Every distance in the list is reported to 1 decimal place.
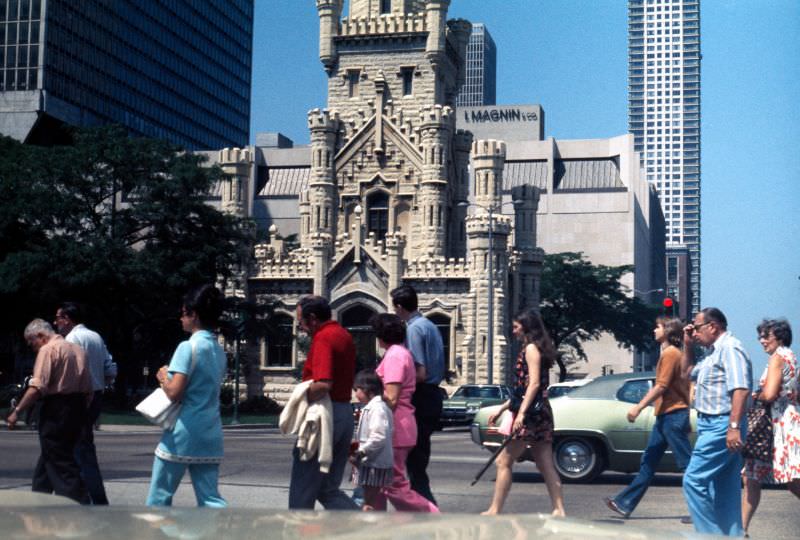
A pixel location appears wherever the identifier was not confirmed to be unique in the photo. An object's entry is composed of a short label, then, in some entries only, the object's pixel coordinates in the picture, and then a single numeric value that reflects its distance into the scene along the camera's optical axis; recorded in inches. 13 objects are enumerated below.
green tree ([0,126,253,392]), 1691.7
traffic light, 1083.1
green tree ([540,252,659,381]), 2728.8
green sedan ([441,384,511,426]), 1391.5
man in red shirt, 310.2
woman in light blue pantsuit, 279.9
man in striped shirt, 343.0
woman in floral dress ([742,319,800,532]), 365.7
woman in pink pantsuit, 351.3
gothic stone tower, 2074.3
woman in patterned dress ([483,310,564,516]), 387.9
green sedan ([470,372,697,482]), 576.4
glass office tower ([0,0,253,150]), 3560.5
